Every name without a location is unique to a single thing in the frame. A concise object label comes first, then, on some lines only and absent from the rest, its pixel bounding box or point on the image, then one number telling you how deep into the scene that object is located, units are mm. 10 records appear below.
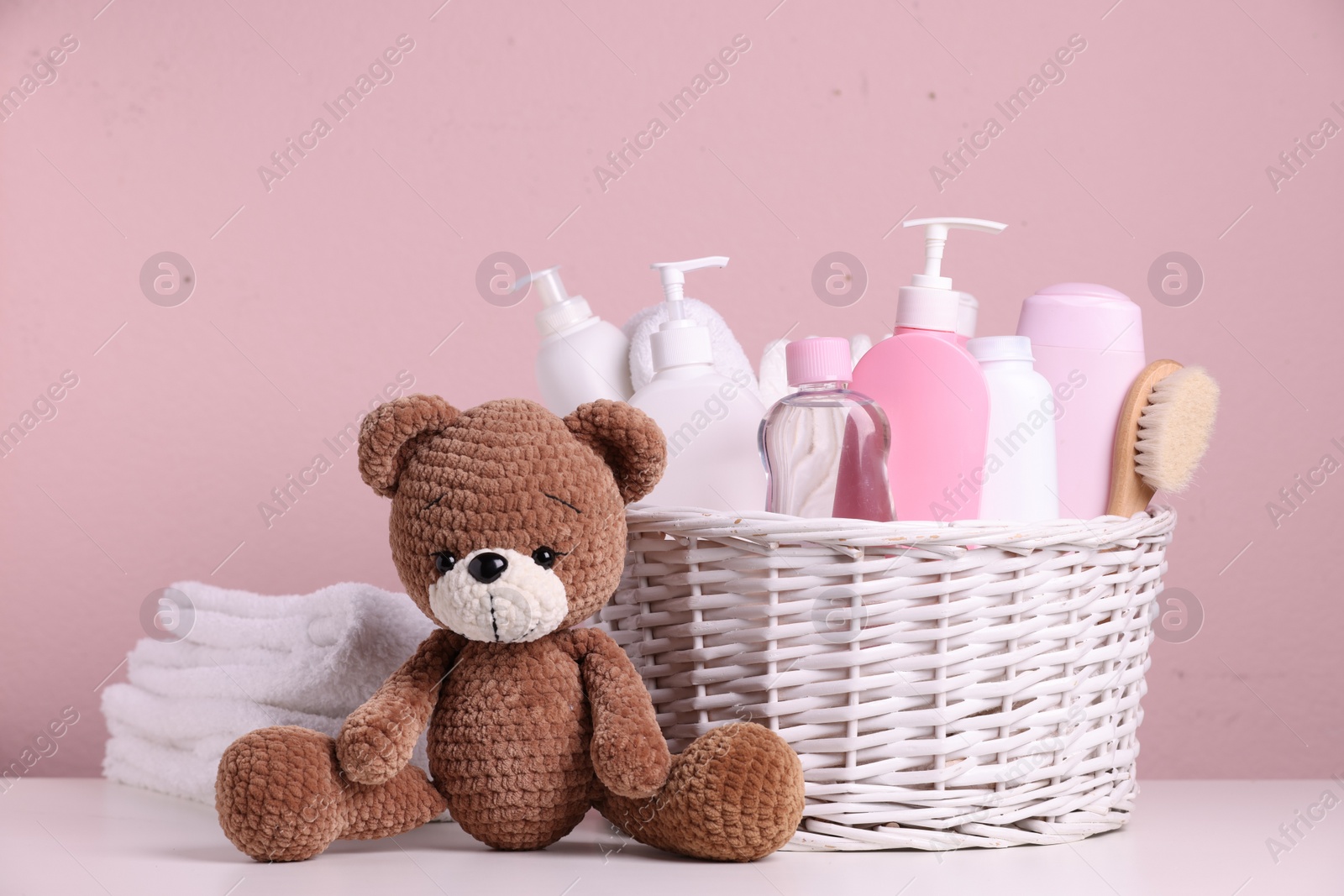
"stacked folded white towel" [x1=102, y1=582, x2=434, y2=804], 2027
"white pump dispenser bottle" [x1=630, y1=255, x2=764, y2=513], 1977
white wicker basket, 1892
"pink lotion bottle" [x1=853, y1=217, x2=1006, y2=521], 1956
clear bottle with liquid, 1946
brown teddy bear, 1854
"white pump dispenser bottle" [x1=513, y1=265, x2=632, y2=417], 2048
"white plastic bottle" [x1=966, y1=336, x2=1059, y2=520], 1969
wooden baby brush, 1981
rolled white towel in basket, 2049
